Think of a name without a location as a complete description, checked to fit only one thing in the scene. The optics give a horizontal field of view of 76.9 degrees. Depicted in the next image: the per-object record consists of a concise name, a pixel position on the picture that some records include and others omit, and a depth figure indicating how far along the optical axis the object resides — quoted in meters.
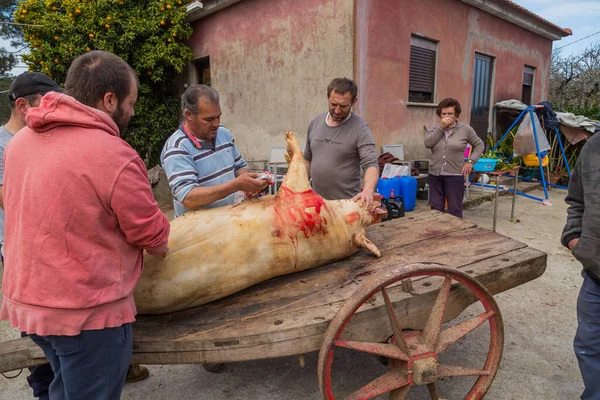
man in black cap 2.00
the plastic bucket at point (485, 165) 6.60
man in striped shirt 1.98
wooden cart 1.49
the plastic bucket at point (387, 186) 5.88
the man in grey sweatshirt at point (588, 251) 1.73
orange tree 7.63
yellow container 7.82
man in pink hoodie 1.17
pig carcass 1.70
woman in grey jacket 4.37
